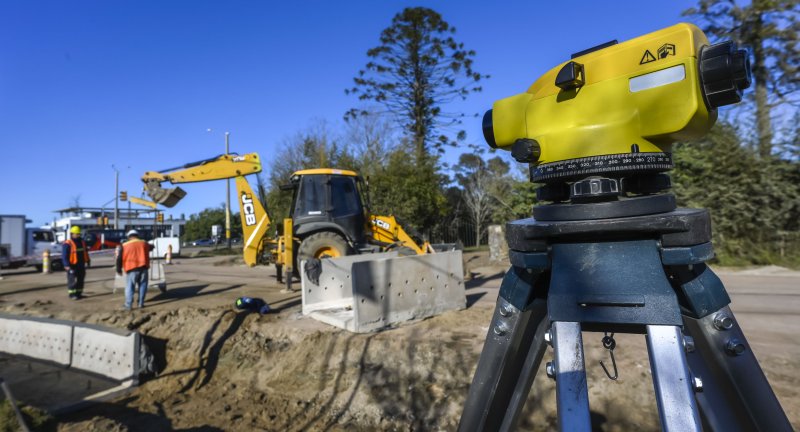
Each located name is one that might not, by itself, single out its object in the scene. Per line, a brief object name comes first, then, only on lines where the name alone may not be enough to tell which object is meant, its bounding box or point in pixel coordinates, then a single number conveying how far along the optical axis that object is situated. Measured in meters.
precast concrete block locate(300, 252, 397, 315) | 7.69
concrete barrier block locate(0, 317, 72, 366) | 7.31
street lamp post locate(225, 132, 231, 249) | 28.22
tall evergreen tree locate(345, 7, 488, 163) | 25.31
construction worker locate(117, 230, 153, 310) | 9.13
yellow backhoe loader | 9.95
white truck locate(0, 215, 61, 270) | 22.42
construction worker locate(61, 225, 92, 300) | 10.81
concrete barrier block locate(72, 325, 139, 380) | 6.51
